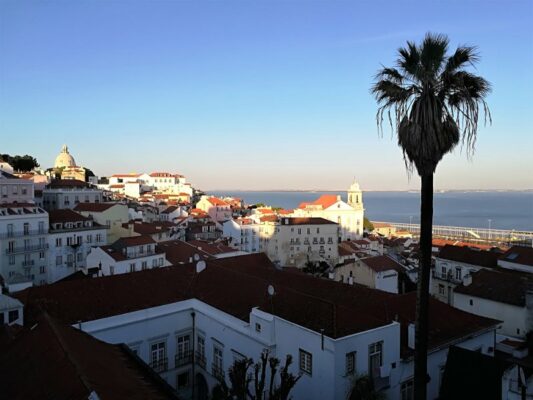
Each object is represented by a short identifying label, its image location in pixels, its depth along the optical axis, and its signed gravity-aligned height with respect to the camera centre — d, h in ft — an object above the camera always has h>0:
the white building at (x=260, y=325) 48.75 -18.27
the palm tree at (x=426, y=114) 33.78 +5.93
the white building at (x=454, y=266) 114.52 -21.38
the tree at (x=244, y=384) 37.37 -17.57
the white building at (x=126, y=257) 123.95 -21.41
